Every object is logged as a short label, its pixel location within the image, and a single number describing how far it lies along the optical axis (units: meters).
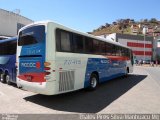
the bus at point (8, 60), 7.34
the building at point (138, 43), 41.44
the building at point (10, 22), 18.65
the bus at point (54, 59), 4.76
